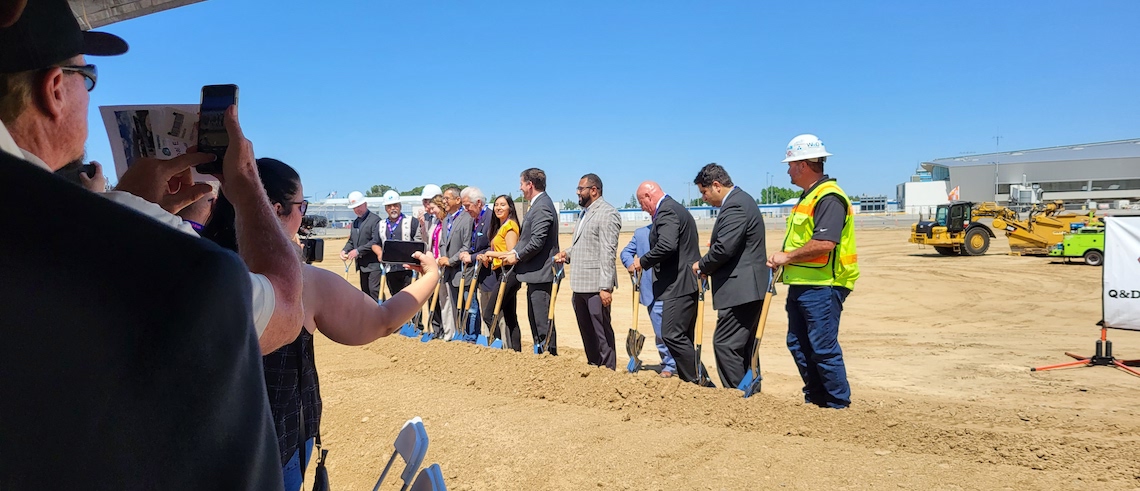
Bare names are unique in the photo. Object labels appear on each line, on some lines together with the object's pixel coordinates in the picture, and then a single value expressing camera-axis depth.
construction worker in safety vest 4.67
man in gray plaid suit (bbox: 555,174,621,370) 6.54
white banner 6.27
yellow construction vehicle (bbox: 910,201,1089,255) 19.61
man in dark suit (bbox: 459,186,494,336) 8.02
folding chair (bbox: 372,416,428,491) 2.22
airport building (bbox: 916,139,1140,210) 57.81
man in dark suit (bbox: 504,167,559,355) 6.96
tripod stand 6.88
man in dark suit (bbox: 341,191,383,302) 9.61
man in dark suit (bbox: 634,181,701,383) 5.79
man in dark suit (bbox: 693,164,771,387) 5.36
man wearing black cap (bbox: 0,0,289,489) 0.54
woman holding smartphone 2.17
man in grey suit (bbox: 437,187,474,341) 8.53
